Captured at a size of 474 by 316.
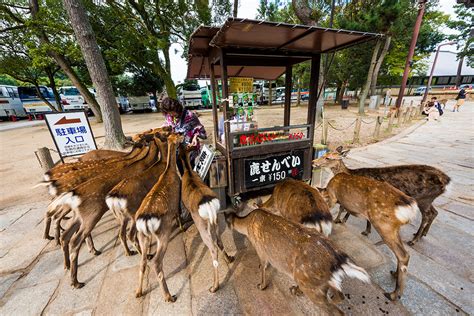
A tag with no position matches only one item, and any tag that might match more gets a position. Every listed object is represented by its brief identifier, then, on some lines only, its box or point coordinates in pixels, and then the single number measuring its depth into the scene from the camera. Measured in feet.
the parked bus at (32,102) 65.05
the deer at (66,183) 8.53
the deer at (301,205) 6.84
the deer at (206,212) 7.04
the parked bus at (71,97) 69.70
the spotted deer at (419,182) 8.05
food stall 8.53
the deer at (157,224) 6.42
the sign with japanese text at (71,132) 12.84
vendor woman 12.05
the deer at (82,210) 7.39
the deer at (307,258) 4.96
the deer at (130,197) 7.43
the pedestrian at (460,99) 50.24
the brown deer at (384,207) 6.41
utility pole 33.02
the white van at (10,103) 61.16
